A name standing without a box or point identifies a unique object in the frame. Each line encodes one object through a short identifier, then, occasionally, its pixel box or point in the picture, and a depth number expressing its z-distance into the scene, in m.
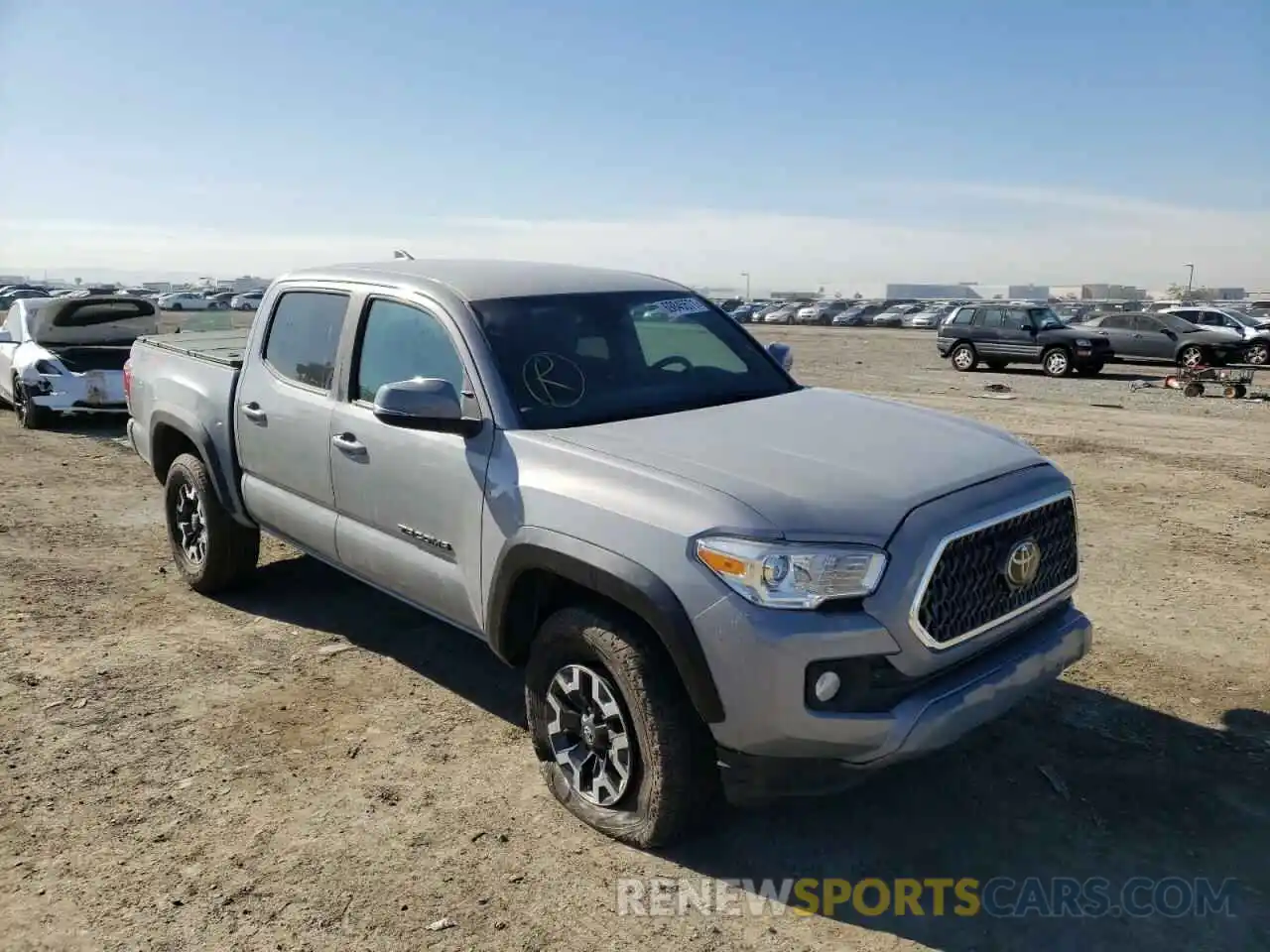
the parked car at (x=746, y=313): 70.31
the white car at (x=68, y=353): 11.88
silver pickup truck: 2.87
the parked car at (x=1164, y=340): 21.98
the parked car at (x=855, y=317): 61.84
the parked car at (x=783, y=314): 66.44
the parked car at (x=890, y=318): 60.44
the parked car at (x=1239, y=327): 22.84
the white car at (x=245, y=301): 59.21
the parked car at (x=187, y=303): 59.35
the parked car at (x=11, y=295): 52.13
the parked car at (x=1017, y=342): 21.78
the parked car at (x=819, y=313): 63.88
